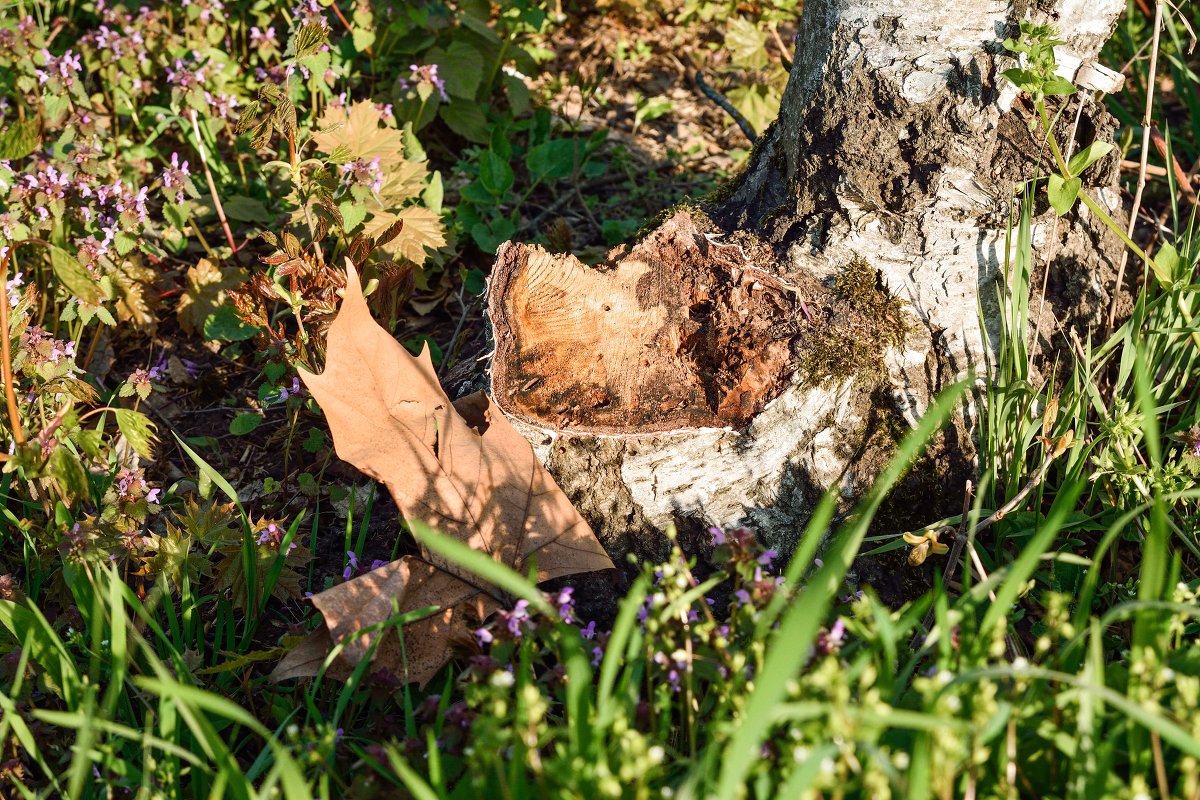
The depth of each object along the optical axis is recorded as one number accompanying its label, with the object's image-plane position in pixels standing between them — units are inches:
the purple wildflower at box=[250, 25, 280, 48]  116.2
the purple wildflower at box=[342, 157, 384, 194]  95.9
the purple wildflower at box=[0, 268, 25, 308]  87.7
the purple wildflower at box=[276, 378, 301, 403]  88.6
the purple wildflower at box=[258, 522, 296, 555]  78.9
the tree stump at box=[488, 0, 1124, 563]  75.2
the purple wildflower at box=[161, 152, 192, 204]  100.7
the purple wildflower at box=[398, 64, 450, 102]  112.9
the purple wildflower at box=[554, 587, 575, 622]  64.8
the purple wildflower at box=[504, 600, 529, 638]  62.1
